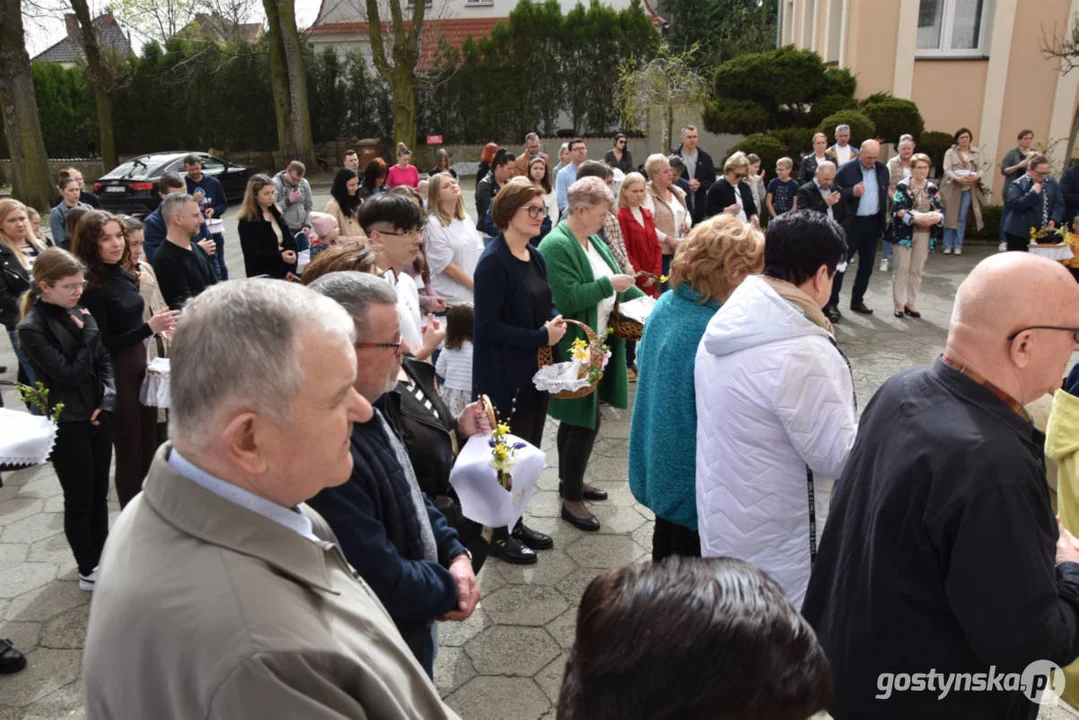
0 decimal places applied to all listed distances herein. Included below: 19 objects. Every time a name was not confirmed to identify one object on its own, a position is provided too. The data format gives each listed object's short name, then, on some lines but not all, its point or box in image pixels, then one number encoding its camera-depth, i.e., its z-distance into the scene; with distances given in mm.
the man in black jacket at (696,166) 11531
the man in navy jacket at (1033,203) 10391
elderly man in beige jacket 1181
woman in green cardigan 4547
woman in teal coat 3141
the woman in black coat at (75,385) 3863
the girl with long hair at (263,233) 7863
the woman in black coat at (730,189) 9273
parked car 17906
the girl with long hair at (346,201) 7793
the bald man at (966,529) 1756
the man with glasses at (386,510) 2033
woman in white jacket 2555
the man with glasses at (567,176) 10219
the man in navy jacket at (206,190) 9246
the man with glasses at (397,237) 3898
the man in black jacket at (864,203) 9133
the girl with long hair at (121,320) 4363
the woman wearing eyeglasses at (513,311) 4070
